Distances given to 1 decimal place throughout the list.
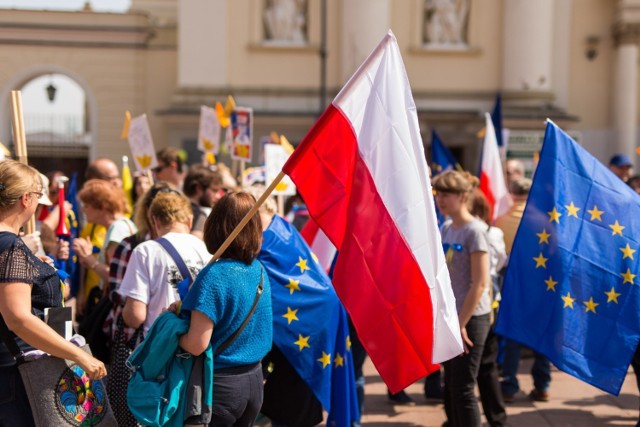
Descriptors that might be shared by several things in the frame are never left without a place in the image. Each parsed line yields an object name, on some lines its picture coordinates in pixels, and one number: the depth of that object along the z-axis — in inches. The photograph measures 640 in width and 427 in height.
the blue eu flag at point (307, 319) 195.6
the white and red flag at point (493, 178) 347.9
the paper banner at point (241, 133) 377.1
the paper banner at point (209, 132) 414.6
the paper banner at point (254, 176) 390.6
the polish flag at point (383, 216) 153.9
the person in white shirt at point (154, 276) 171.6
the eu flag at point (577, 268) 204.5
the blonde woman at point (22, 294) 130.9
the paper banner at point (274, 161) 317.4
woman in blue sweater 142.1
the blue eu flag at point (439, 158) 394.0
